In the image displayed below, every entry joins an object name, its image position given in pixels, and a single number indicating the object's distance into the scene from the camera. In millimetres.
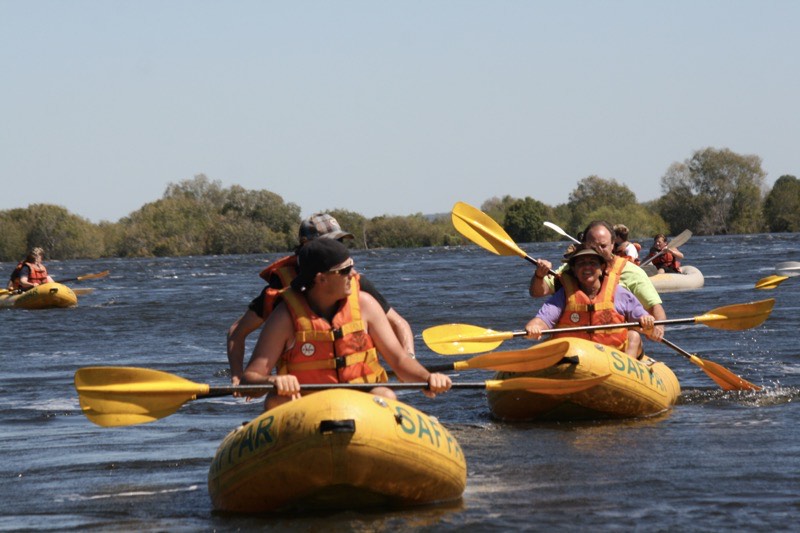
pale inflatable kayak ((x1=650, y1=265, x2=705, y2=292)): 41787
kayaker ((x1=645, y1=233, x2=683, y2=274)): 40773
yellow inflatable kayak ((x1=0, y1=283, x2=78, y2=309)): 45898
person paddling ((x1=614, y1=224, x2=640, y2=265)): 25143
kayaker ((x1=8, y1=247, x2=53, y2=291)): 46918
